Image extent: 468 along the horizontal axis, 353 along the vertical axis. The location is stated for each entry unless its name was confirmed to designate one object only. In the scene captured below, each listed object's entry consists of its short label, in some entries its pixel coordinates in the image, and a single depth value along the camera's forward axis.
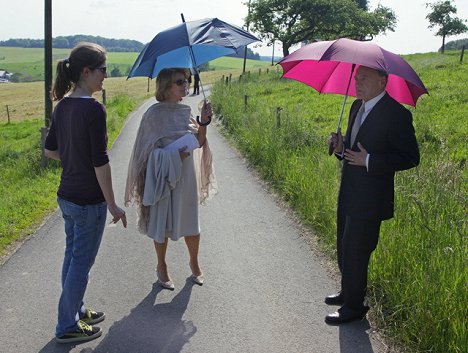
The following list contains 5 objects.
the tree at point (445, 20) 55.59
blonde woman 4.01
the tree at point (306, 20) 41.66
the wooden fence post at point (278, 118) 10.56
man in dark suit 3.26
